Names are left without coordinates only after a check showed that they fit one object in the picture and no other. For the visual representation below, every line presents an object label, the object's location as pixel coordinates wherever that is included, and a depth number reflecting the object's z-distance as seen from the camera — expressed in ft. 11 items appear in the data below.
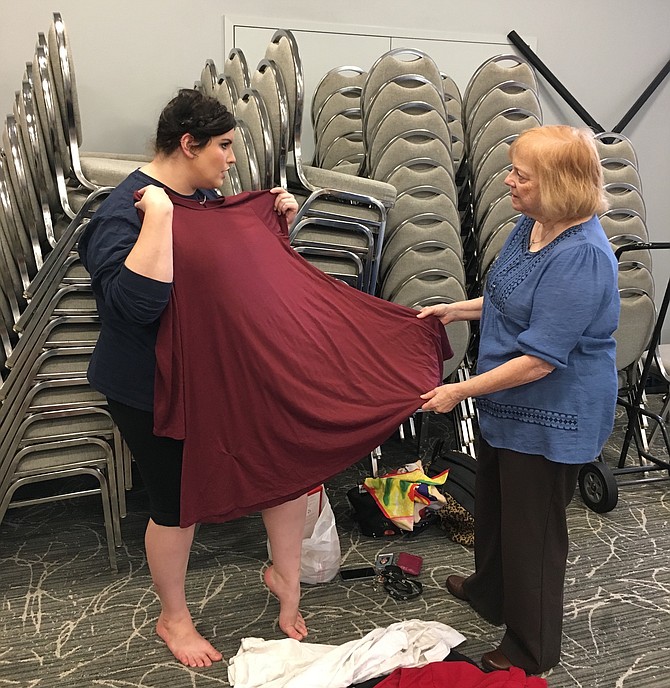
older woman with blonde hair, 5.28
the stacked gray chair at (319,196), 7.92
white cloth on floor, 6.03
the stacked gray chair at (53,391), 7.40
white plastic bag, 7.79
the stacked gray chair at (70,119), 6.92
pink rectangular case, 8.02
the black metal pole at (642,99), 14.75
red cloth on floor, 5.56
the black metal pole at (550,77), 13.62
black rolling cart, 9.43
